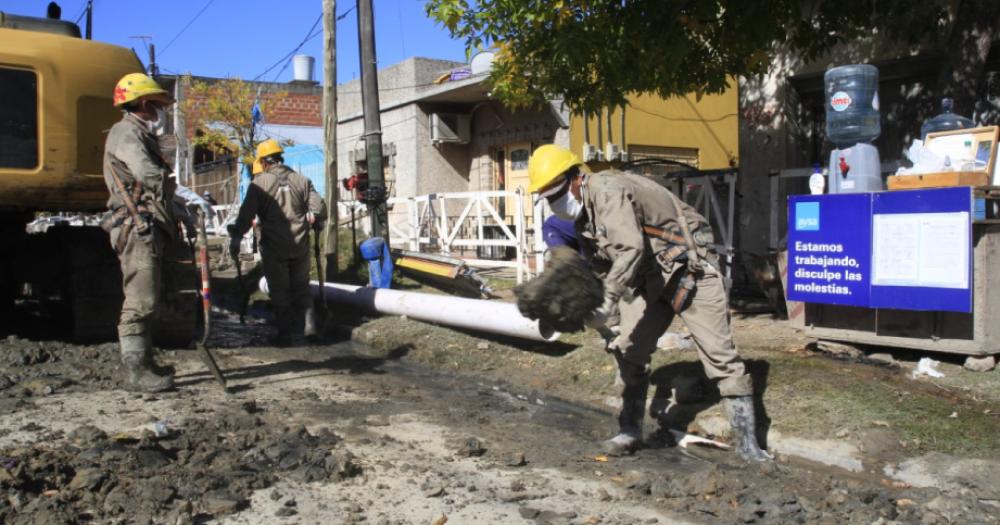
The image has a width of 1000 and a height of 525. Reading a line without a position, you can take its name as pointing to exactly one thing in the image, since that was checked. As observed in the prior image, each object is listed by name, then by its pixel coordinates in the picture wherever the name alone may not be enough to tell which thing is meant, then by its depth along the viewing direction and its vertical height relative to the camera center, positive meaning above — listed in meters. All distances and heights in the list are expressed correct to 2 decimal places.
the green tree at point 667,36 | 7.41 +1.85
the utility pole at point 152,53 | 29.88 +6.75
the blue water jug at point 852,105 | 7.99 +1.23
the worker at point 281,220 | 8.77 +0.25
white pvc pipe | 7.65 -0.64
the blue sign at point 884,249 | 5.86 -0.07
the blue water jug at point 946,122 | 7.36 +0.99
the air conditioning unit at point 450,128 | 19.66 +2.62
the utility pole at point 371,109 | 11.75 +1.82
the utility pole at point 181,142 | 32.38 +3.88
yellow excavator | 6.59 +0.67
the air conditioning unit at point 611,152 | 15.45 +1.62
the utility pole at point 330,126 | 12.40 +1.70
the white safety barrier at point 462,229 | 12.49 +0.25
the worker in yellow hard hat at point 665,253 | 4.68 -0.06
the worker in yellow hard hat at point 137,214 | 6.08 +0.23
